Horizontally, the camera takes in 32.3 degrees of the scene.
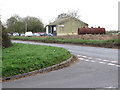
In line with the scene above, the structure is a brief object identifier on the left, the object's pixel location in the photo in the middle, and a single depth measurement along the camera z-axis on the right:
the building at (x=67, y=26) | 64.50
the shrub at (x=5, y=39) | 18.67
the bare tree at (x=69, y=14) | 89.62
